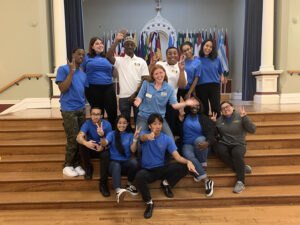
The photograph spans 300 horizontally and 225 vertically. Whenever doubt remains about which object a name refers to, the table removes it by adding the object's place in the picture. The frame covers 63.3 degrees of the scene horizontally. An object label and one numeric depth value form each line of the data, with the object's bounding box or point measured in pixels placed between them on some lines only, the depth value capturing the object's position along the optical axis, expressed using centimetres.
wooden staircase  244
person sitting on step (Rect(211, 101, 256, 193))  267
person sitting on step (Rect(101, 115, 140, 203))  246
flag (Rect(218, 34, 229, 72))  787
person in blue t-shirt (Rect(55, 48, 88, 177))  253
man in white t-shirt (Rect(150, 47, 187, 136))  273
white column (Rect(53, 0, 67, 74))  539
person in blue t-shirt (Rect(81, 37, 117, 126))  271
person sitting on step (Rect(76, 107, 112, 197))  249
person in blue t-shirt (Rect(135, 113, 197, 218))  237
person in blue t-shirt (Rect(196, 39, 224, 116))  300
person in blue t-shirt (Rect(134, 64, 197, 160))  248
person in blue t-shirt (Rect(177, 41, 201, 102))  291
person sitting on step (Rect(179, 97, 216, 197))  260
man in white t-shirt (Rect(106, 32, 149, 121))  275
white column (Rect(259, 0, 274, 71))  553
